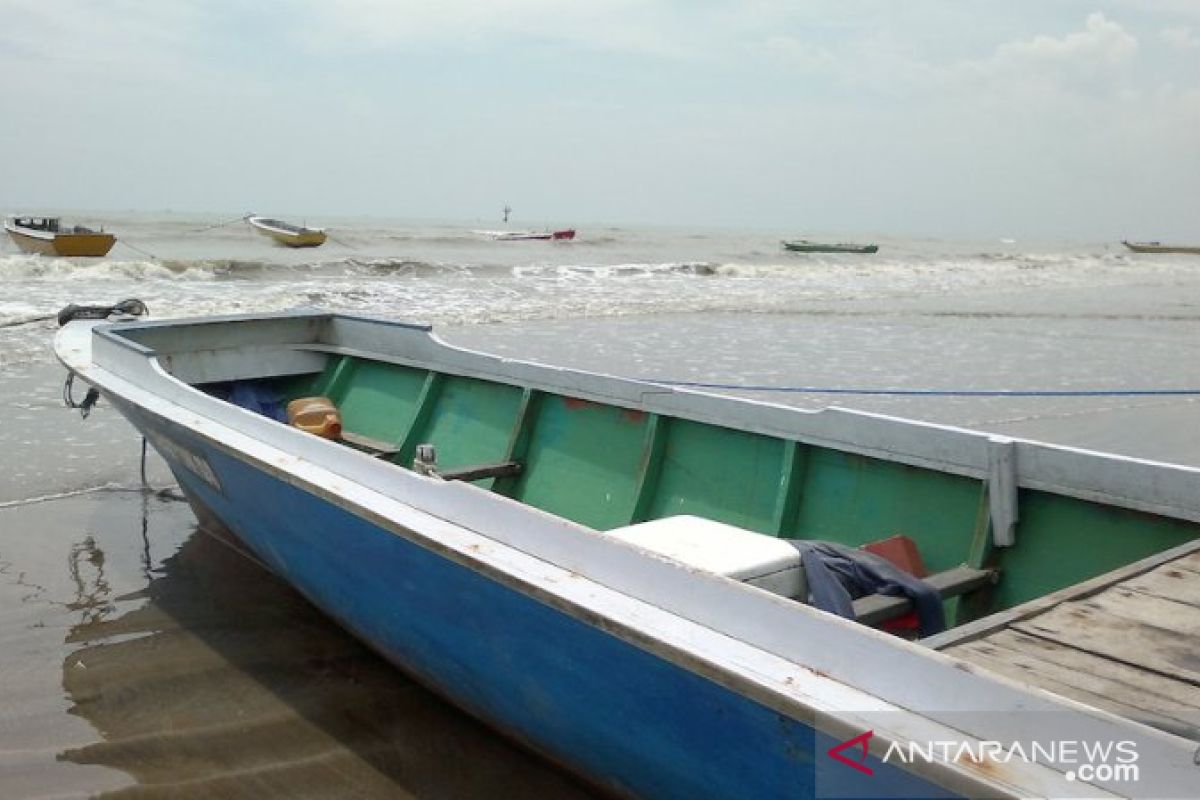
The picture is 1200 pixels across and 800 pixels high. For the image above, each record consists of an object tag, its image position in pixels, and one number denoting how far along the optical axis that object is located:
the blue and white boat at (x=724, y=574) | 1.92
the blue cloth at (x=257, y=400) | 6.88
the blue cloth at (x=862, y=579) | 3.14
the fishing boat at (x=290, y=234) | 38.38
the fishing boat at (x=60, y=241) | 27.86
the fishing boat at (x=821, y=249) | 55.69
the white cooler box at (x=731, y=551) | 3.02
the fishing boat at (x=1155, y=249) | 77.31
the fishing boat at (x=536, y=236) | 52.71
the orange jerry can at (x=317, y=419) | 6.38
